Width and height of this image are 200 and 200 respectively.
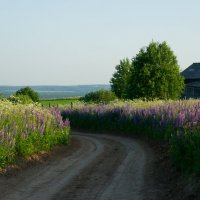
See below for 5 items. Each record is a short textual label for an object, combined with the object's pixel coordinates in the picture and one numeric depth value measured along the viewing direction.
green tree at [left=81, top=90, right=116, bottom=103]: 81.73
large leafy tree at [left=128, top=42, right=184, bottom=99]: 64.81
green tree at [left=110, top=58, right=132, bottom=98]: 92.19
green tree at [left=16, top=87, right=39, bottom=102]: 87.16
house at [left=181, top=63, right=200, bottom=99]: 72.79
